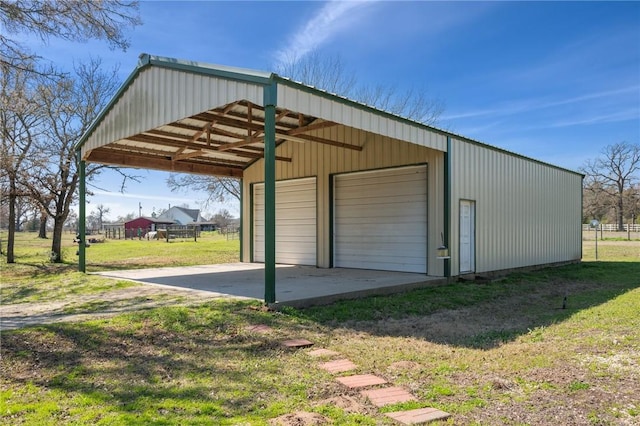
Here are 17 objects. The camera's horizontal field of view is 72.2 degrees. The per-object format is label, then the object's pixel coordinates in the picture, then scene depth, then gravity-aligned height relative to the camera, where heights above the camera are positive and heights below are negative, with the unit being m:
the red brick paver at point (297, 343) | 4.68 -1.31
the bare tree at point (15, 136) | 10.59 +2.84
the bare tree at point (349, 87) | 23.11 +7.41
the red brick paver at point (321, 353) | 4.41 -1.33
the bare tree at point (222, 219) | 70.69 +0.60
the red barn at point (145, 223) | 63.88 -0.13
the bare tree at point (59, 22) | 7.86 +3.72
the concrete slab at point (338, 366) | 3.97 -1.33
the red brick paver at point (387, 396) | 3.23 -1.32
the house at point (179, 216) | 79.06 +1.16
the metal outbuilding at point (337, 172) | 7.23 +1.30
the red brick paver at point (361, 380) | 3.57 -1.32
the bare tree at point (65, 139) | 14.61 +2.96
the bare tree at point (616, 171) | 46.44 +5.67
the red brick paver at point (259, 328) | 5.12 -1.26
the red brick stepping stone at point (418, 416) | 2.87 -1.29
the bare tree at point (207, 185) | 26.00 +2.26
